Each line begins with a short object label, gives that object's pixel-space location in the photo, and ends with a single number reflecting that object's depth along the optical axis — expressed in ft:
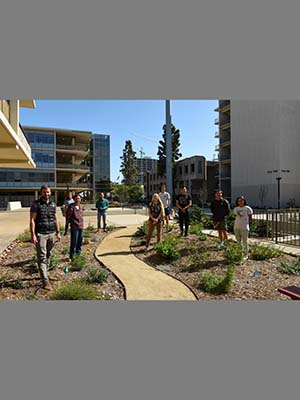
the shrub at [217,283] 14.19
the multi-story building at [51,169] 134.31
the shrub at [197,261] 18.29
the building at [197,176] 145.28
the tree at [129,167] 176.04
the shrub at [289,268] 17.13
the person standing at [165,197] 27.10
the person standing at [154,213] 22.08
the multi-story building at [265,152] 98.63
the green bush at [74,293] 13.17
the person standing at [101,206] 32.19
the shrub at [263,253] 19.92
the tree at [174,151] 133.08
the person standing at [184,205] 25.29
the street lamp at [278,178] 92.19
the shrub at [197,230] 26.35
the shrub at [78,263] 18.03
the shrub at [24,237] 26.83
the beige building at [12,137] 27.81
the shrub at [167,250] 19.85
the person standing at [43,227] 14.76
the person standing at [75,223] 19.34
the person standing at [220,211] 22.81
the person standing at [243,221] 20.26
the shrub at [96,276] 15.74
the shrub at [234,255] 18.60
